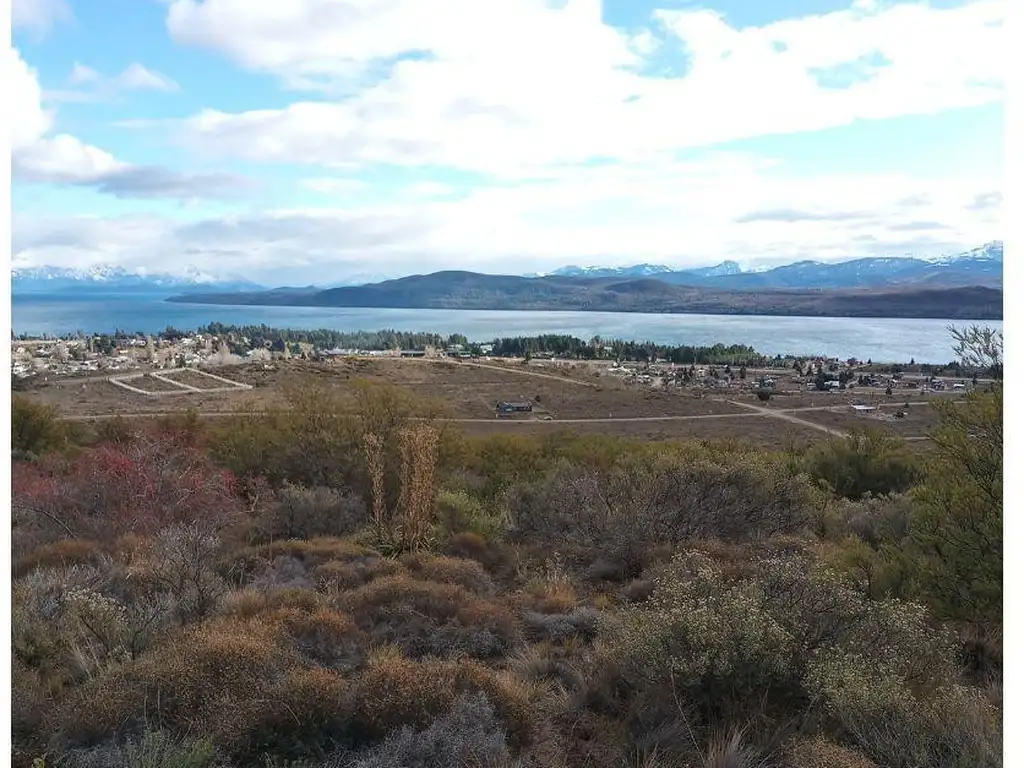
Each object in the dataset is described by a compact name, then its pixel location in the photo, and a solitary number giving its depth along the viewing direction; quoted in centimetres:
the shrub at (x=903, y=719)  352
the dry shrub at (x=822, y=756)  339
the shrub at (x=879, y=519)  959
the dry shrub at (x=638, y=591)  739
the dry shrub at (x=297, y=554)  791
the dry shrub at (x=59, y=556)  766
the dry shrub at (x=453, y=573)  747
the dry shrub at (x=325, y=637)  505
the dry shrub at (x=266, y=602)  582
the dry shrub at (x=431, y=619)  563
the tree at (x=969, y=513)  587
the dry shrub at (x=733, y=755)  361
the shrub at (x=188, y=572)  603
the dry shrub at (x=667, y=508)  928
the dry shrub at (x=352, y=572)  721
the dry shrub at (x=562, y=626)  609
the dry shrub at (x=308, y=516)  1048
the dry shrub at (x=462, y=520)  1104
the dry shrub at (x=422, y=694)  406
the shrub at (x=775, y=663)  398
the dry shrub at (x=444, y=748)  368
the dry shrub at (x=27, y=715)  398
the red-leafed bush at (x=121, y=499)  969
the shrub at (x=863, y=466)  1862
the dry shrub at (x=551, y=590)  684
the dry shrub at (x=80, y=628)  493
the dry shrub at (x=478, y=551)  941
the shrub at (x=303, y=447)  1417
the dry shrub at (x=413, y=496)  896
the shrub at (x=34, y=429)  1995
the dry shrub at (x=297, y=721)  384
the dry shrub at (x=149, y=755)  347
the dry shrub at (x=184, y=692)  390
